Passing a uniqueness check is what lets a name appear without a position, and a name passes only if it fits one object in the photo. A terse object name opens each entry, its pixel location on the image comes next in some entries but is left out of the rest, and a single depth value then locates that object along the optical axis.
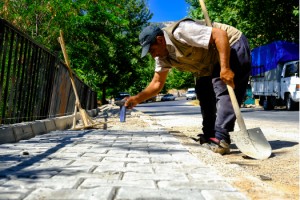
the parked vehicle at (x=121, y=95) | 33.83
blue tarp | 13.40
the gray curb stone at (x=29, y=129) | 3.48
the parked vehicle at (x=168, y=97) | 49.47
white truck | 12.61
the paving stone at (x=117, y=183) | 1.76
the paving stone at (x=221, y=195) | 1.57
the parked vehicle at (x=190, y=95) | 46.26
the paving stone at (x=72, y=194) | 1.56
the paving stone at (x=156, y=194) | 1.58
